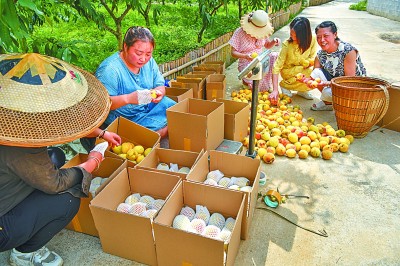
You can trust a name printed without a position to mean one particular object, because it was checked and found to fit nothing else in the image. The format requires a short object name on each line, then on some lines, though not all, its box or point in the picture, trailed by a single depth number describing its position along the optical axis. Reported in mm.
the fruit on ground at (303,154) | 3309
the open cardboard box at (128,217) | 1943
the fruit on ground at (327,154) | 3271
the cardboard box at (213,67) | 4818
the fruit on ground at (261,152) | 3291
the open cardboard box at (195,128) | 2766
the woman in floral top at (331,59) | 3852
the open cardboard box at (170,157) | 2546
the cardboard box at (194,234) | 1752
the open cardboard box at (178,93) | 3652
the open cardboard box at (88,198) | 2203
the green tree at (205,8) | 5664
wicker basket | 3387
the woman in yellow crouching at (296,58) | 4363
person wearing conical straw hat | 1445
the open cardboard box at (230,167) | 2307
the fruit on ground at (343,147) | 3396
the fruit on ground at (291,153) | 3338
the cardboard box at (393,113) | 3637
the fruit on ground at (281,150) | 3375
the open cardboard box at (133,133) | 2821
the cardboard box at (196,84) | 4004
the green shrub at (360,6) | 18067
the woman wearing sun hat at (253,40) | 4603
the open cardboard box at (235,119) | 3146
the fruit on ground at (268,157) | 3209
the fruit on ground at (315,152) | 3338
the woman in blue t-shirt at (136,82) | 2834
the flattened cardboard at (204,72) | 4578
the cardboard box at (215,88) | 4148
